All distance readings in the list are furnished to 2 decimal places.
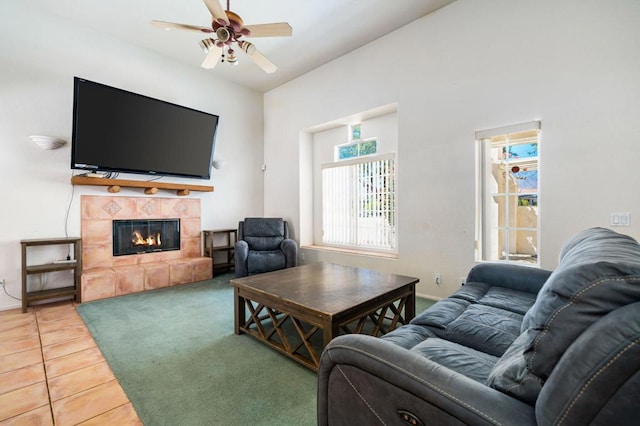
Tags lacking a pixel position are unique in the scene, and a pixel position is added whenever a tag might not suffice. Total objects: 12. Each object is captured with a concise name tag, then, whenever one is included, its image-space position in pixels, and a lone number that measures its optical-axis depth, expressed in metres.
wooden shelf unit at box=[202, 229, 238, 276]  4.77
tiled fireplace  3.72
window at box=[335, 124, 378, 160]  4.48
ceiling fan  2.38
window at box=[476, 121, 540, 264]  2.90
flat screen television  3.41
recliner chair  4.21
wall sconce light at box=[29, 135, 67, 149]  3.26
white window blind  4.27
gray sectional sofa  0.62
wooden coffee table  1.95
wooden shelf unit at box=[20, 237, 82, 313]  3.10
